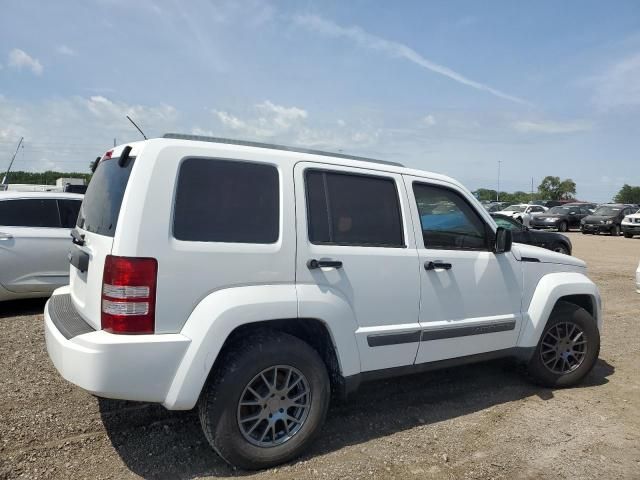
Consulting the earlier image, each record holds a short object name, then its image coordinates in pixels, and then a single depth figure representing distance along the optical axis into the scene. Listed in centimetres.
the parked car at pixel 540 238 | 1178
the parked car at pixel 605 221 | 2620
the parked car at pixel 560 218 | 2870
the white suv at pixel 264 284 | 275
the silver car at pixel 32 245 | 646
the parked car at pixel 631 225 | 2441
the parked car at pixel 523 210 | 2994
